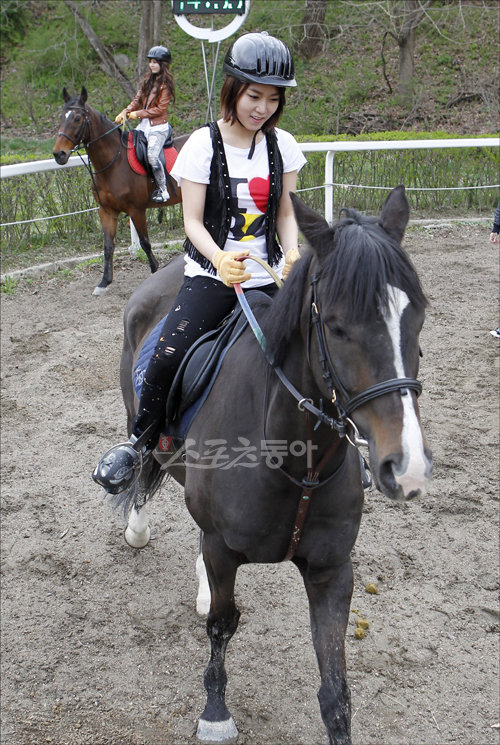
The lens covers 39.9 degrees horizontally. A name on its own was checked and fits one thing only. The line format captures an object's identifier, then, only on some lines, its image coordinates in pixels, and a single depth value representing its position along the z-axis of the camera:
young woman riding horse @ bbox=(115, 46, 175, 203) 8.95
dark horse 1.80
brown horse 8.82
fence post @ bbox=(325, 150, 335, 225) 9.97
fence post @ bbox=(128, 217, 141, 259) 9.88
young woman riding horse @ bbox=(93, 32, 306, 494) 2.60
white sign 9.56
